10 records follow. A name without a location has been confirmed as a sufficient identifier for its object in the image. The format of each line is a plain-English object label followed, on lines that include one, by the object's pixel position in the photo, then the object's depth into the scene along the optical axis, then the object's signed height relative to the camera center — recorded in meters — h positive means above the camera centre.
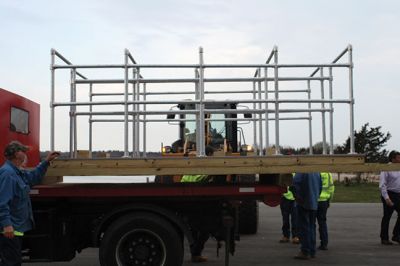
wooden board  6.24 -0.06
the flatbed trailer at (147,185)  6.27 -0.31
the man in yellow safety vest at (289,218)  10.34 -1.16
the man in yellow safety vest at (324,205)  9.63 -0.85
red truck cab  6.35 +0.51
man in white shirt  10.32 -0.73
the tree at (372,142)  38.38 +1.34
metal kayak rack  6.36 +0.75
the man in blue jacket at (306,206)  8.46 -0.75
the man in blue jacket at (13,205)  5.35 -0.45
